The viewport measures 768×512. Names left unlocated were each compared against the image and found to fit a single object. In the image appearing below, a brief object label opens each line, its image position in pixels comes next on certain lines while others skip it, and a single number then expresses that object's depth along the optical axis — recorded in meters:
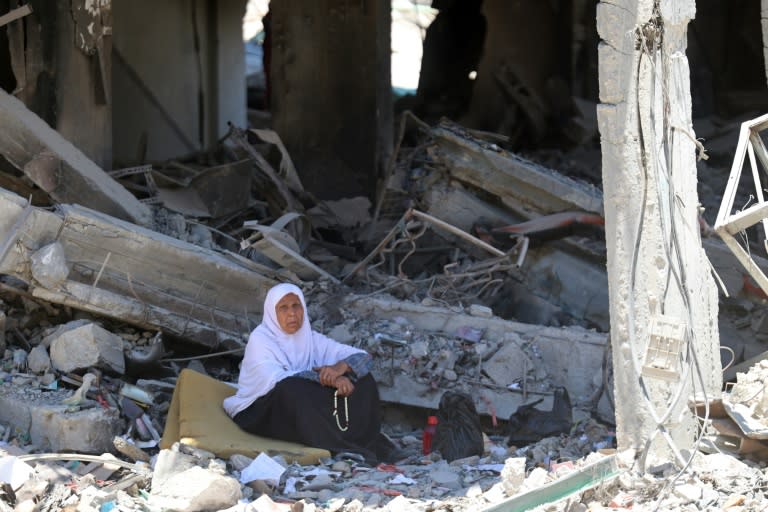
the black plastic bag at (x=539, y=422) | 14.75
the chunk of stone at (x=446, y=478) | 12.79
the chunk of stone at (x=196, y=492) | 11.74
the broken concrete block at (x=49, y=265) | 14.95
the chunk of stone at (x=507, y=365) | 15.73
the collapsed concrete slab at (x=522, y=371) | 15.62
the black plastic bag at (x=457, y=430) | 14.29
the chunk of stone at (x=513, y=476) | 11.31
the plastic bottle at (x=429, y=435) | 14.59
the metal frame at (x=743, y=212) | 11.55
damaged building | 11.57
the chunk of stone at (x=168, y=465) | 12.42
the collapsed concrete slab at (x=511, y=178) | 18.52
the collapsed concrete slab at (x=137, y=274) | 15.05
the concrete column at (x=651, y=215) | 11.42
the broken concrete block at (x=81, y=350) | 14.89
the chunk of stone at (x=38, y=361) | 14.87
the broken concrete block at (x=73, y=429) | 13.59
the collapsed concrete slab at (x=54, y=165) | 16.27
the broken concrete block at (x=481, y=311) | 16.50
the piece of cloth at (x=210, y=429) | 13.69
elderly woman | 14.28
